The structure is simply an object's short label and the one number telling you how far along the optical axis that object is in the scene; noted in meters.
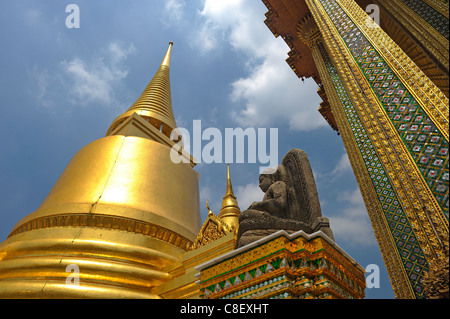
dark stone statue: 2.38
